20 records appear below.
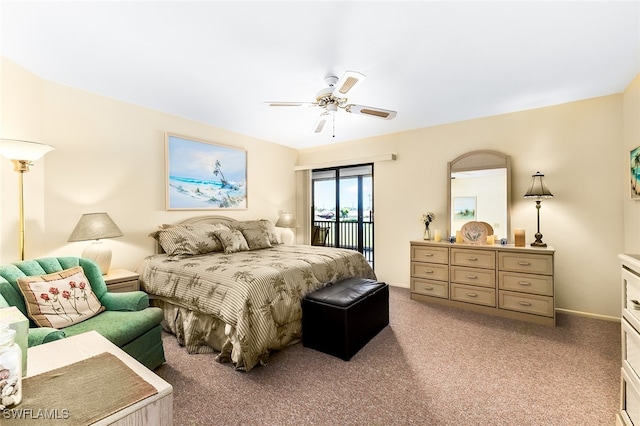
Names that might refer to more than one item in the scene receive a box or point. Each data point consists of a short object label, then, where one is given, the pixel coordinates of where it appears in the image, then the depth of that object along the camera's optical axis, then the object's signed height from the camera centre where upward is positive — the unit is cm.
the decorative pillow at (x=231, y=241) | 346 -35
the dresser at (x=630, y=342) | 128 -64
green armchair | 181 -75
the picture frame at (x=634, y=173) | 257 +37
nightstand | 256 -65
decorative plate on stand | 354 -26
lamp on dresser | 317 +23
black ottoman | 233 -93
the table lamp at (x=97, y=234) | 259 -19
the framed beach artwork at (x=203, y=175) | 366 +55
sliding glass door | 488 +9
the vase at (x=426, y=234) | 403 -32
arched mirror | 357 +29
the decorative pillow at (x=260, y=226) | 399 -19
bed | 219 -67
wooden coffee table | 80 -55
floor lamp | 208 +46
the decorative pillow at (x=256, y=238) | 377 -35
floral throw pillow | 183 -59
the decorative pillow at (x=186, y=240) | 320 -31
